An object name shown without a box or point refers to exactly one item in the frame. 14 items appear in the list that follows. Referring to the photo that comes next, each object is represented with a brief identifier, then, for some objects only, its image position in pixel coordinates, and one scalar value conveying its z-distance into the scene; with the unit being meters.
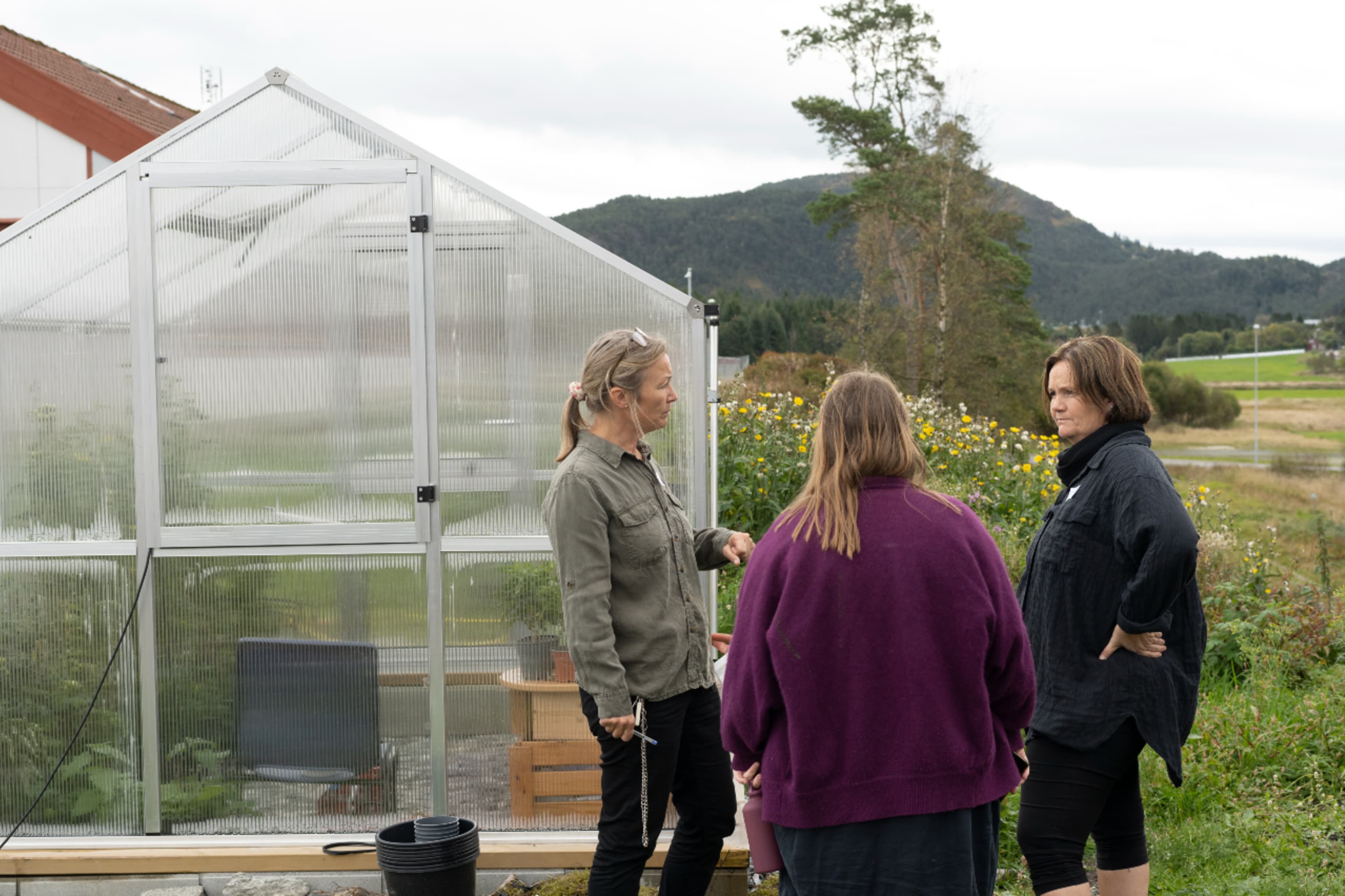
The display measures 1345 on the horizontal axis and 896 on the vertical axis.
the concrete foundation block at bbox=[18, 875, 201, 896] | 3.62
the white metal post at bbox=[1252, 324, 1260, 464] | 36.08
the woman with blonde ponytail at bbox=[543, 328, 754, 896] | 2.69
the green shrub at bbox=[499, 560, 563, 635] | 3.75
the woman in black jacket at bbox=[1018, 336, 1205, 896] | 2.57
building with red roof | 11.34
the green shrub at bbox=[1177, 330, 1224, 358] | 54.88
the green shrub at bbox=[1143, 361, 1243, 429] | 40.72
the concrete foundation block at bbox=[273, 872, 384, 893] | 3.66
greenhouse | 3.69
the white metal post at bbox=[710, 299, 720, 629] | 3.75
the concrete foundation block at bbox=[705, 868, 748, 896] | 3.60
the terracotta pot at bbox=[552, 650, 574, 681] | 3.74
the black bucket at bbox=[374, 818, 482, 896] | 3.31
